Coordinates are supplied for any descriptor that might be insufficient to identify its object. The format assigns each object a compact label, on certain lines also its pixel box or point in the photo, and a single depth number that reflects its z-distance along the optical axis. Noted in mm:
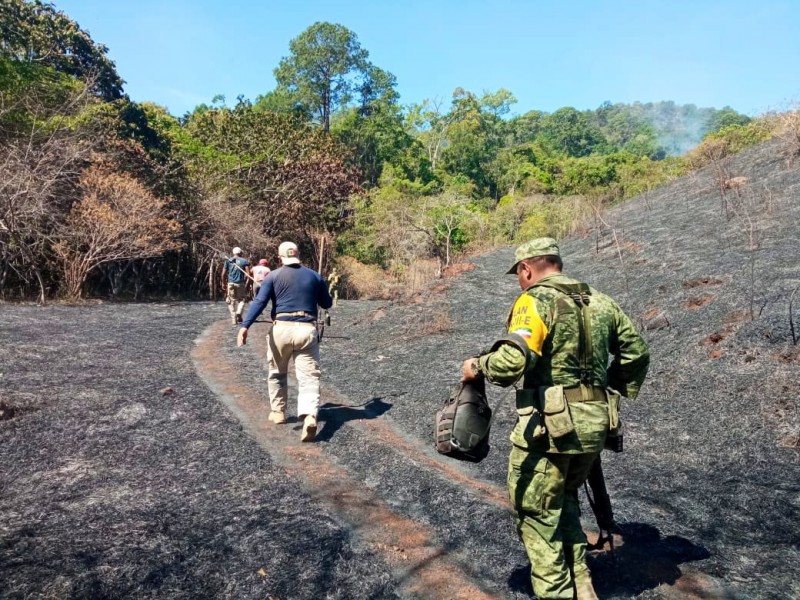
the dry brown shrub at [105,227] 17656
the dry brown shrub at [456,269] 18734
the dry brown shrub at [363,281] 25330
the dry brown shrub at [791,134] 19094
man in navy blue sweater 6117
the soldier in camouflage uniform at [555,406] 3031
